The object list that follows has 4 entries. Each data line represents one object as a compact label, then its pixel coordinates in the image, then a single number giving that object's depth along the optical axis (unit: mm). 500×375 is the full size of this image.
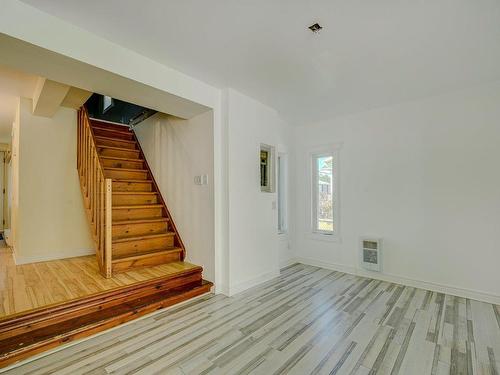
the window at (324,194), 4160
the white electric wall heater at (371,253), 3607
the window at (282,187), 4516
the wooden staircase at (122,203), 2938
